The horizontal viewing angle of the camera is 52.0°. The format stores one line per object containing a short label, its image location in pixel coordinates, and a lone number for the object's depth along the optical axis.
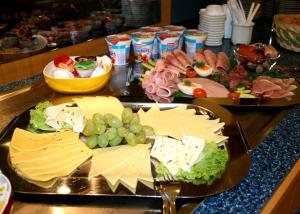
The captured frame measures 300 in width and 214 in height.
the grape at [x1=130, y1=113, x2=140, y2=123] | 0.75
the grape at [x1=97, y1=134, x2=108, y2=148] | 0.72
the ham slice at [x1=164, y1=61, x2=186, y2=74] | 1.18
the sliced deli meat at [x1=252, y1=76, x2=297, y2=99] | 1.00
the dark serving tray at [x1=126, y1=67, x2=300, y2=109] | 0.95
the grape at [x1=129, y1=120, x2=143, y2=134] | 0.74
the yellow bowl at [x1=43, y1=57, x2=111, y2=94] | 1.02
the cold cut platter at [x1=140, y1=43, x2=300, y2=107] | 0.99
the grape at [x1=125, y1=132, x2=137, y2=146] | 0.72
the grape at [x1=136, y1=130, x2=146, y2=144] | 0.73
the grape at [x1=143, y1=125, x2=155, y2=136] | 0.77
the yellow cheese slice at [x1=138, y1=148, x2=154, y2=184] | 0.62
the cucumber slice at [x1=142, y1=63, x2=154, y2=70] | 1.23
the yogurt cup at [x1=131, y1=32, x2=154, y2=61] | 1.29
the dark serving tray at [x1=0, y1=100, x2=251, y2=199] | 0.58
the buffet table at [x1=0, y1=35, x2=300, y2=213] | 0.59
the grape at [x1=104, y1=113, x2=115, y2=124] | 0.75
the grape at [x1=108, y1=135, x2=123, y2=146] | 0.73
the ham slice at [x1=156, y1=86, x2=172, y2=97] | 1.00
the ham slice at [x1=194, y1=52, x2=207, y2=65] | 1.27
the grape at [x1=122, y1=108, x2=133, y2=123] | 0.75
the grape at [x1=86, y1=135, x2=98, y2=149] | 0.72
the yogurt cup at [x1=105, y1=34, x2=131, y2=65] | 1.27
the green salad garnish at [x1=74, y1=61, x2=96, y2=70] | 1.05
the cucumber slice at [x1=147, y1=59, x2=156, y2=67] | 1.24
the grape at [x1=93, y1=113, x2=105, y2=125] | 0.74
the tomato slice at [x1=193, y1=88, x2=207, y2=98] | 1.01
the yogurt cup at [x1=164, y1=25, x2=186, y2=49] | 1.43
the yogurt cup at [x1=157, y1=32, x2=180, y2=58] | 1.35
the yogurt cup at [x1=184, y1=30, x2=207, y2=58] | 1.40
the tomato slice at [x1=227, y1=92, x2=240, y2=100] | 1.00
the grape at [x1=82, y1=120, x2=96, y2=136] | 0.73
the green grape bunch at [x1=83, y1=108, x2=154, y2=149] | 0.72
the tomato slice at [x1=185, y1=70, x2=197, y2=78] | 1.19
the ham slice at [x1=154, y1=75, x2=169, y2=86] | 1.02
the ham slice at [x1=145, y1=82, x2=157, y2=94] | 1.02
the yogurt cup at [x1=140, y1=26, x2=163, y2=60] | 1.40
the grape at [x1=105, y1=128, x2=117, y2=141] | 0.72
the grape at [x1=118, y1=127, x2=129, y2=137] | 0.72
